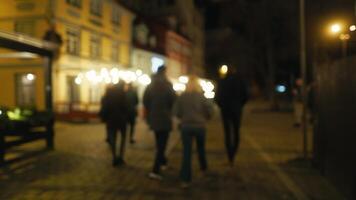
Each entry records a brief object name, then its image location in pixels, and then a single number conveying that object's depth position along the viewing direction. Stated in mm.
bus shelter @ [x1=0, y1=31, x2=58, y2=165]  8742
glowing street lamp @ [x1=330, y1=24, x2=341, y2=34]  9014
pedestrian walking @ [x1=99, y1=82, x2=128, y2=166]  9039
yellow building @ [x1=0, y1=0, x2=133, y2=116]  23156
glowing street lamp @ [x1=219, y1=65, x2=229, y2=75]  9055
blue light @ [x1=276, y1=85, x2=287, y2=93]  58000
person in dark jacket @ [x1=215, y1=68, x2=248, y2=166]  8775
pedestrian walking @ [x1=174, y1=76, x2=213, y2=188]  7412
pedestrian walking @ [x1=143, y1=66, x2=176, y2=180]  7645
